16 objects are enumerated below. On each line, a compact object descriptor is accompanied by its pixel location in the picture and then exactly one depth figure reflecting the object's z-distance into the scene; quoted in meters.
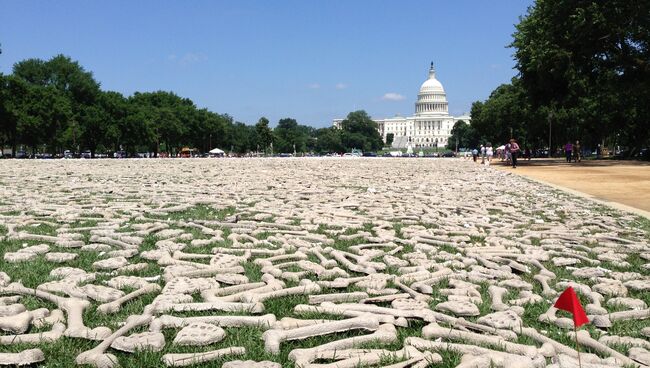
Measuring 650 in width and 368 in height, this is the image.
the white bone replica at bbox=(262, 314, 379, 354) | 3.36
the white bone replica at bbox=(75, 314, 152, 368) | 3.05
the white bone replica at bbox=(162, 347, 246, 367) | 3.08
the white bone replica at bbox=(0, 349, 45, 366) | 3.01
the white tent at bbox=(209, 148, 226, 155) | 119.03
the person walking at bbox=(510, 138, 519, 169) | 36.68
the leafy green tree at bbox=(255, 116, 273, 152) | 159.12
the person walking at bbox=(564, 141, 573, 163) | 47.49
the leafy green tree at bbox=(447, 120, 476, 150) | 185.00
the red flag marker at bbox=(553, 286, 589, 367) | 2.38
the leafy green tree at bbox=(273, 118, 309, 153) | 172.00
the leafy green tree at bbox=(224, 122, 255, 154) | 149.12
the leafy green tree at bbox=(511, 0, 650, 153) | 32.53
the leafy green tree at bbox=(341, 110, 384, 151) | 197.12
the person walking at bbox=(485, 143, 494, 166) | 49.00
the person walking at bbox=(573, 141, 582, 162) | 46.27
